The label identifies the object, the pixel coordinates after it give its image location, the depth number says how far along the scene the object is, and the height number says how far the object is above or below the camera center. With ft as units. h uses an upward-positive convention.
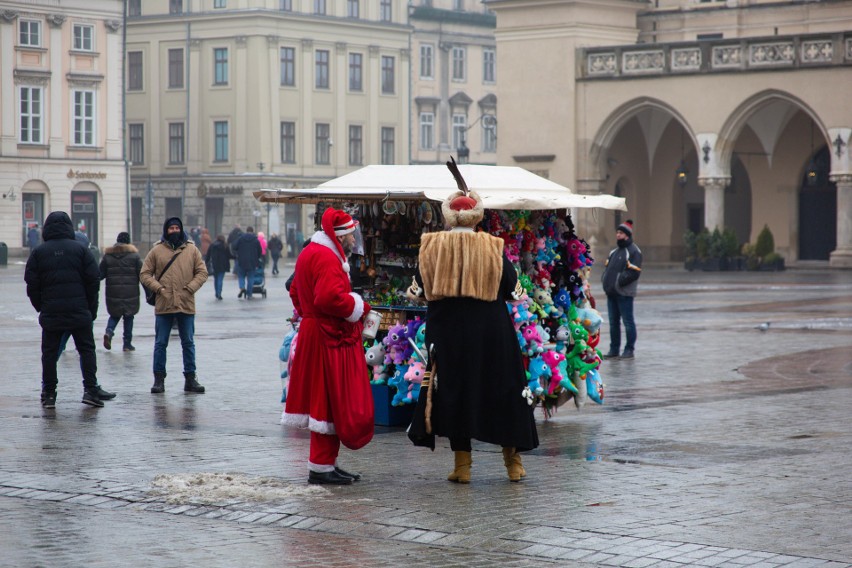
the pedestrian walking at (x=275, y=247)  168.66 -2.37
